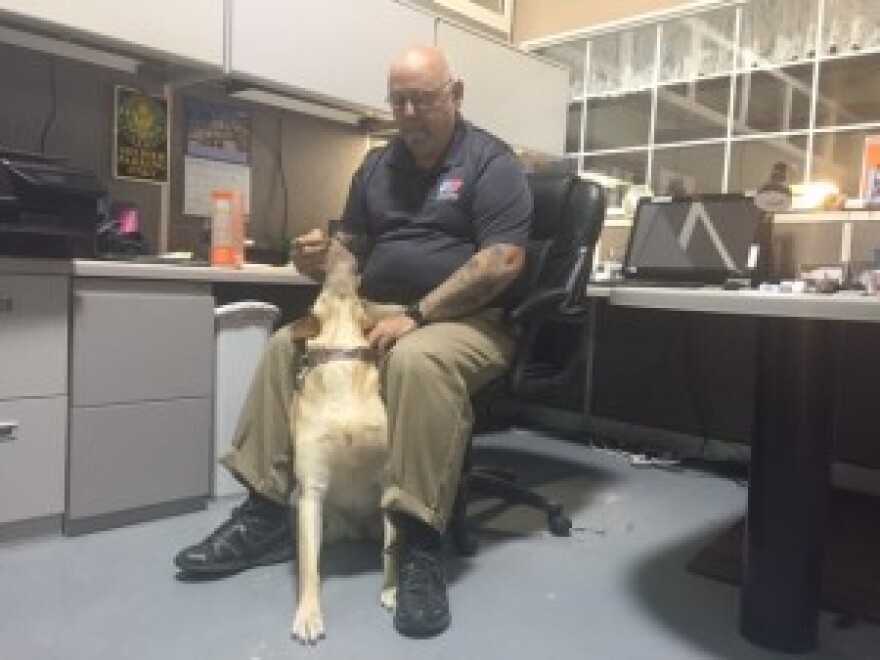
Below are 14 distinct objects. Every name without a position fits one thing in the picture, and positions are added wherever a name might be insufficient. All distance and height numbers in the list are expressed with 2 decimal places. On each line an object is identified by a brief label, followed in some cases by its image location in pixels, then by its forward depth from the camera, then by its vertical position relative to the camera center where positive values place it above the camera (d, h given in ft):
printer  4.87 +0.36
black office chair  5.44 -0.21
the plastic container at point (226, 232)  6.55 +0.33
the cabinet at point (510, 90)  9.14 +2.60
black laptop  7.72 +0.60
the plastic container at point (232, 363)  6.32 -0.84
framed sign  7.17 +1.28
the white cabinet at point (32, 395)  5.04 -0.98
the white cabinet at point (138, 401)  5.36 -1.08
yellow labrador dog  4.55 -0.97
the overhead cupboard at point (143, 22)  5.75 +2.03
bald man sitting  4.49 -0.28
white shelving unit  8.36 +2.60
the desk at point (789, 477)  3.92 -1.00
